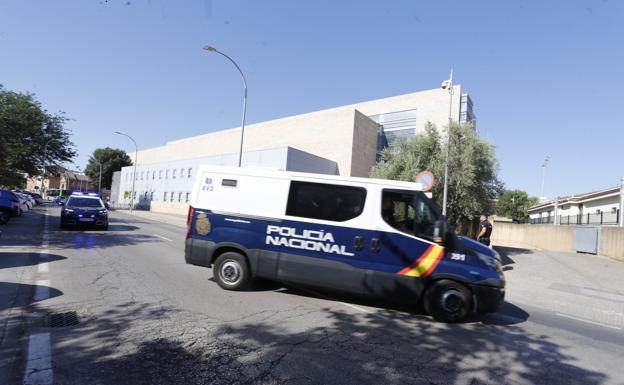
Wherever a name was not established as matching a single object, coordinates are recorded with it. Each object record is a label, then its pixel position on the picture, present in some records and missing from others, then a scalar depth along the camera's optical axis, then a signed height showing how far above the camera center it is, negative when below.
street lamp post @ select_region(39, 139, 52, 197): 26.44 +2.75
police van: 5.61 -0.49
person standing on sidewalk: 12.00 -0.23
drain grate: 4.39 -1.64
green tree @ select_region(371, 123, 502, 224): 16.16 +2.45
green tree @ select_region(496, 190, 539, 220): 72.75 +4.32
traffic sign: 10.62 +1.17
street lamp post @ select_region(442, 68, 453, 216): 14.77 +5.56
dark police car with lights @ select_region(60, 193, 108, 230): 15.19 -0.97
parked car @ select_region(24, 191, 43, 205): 49.96 -1.67
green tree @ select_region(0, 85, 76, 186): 21.55 +3.28
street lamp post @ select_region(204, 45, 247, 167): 16.61 +6.99
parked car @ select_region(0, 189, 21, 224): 16.38 -0.86
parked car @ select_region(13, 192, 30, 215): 21.98 -1.15
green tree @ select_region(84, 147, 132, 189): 79.62 +6.69
